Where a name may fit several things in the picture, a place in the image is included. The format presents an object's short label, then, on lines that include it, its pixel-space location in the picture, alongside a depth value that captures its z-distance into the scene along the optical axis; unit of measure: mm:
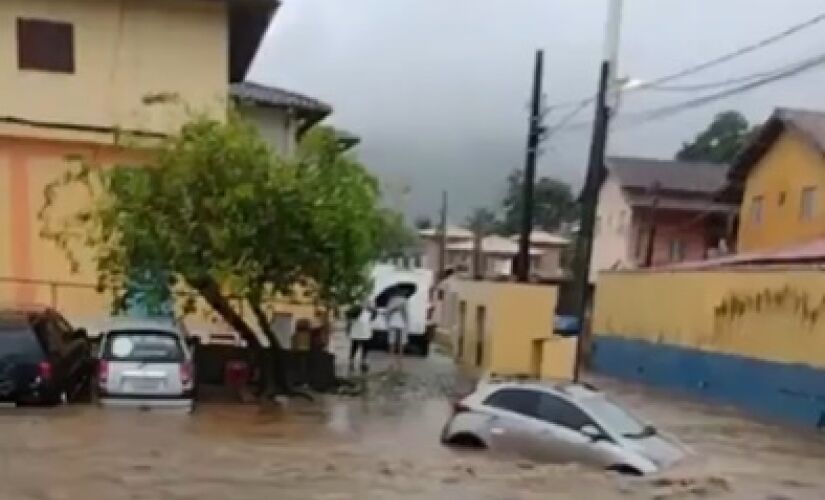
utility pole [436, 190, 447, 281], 91000
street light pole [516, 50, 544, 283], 34750
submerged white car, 17766
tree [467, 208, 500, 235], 108562
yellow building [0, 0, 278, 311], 30266
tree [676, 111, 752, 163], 103062
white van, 46281
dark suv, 22688
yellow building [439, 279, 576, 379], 35500
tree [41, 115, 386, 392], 25703
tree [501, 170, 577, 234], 110625
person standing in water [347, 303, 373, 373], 36250
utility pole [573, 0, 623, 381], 27406
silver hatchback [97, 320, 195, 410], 23047
